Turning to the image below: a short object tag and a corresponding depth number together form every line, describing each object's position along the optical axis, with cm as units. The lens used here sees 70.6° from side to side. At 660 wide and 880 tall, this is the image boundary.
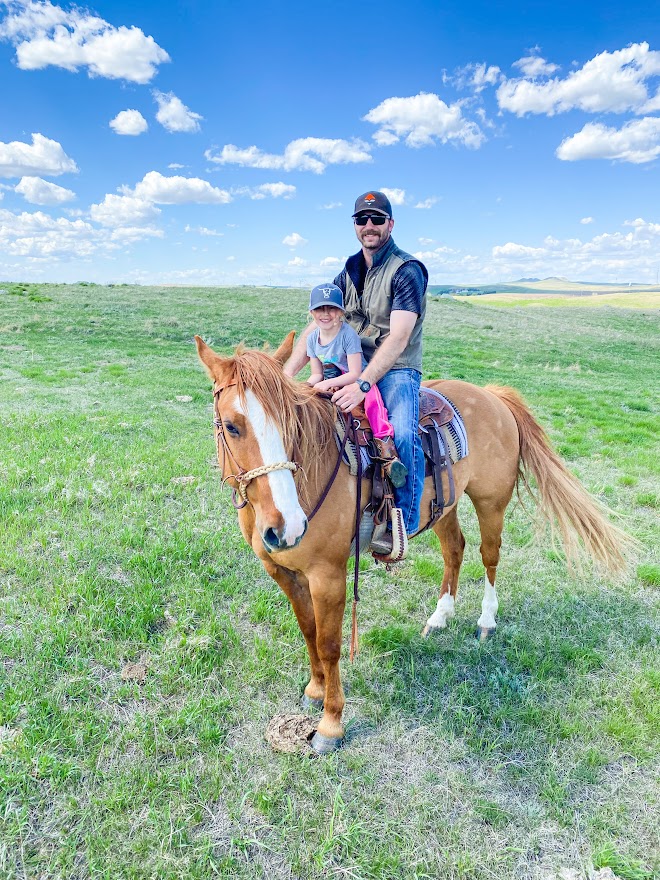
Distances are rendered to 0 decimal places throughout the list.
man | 324
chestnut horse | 242
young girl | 307
